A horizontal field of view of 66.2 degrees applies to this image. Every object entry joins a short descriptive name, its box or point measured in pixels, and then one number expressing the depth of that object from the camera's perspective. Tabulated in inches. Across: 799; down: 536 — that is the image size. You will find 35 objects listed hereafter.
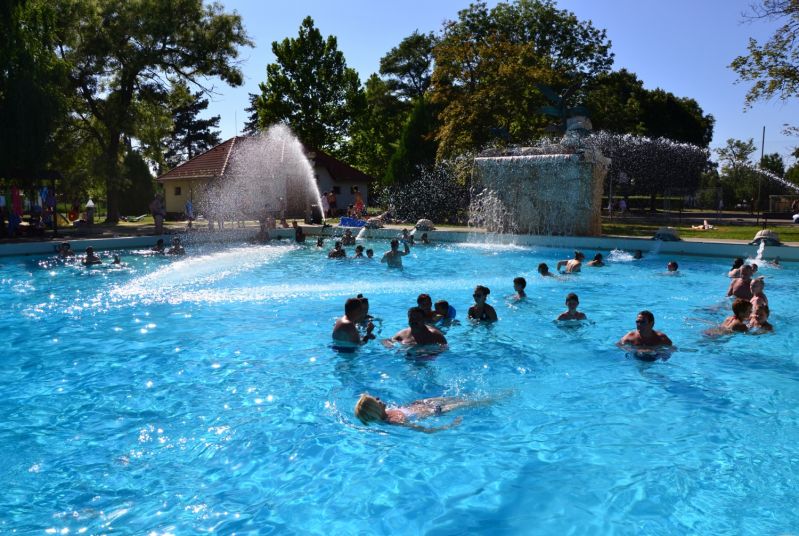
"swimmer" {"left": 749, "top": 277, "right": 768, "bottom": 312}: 402.9
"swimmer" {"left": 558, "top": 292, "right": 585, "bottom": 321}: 418.6
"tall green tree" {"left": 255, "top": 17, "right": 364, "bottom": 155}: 1809.8
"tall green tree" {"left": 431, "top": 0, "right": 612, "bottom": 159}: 1179.9
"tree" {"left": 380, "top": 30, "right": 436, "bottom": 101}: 2174.0
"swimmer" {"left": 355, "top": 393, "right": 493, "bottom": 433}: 250.7
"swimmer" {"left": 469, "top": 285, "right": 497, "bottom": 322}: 417.5
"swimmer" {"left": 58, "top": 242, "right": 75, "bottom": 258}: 779.4
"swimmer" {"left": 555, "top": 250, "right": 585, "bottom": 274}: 633.6
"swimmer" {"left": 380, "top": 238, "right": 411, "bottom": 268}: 691.7
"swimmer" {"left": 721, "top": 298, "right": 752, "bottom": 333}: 389.9
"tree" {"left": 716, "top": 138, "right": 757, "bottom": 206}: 2160.4
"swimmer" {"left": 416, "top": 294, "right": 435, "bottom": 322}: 386.6
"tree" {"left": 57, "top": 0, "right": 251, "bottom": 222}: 1130.7
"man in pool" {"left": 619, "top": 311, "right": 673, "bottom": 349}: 345.7
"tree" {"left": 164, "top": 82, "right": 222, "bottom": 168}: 2787.9
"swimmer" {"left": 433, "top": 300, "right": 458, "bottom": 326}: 392.5
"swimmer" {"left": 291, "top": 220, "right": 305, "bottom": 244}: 1006.4
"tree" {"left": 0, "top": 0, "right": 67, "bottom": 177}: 917.2
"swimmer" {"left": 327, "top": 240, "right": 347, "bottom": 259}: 768.3
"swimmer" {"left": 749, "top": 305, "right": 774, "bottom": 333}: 394.9
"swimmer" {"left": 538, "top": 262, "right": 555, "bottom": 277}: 589.6
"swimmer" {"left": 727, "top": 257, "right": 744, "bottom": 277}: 544.7
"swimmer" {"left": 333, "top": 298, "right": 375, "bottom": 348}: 355.9
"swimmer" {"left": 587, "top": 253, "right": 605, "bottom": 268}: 688.4
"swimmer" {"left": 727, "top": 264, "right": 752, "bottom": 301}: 474.0
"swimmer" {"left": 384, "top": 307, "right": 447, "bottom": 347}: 346.6
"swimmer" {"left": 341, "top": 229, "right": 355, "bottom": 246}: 920.3
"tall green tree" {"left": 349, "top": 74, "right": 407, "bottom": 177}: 1991.9
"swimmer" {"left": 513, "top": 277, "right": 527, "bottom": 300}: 484.4
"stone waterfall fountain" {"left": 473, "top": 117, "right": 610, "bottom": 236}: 898.7
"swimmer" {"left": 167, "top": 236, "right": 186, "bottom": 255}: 830.5
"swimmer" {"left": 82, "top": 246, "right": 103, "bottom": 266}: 740.0
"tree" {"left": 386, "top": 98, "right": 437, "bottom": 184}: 1387.8
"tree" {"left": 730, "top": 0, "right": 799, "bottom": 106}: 946.7
